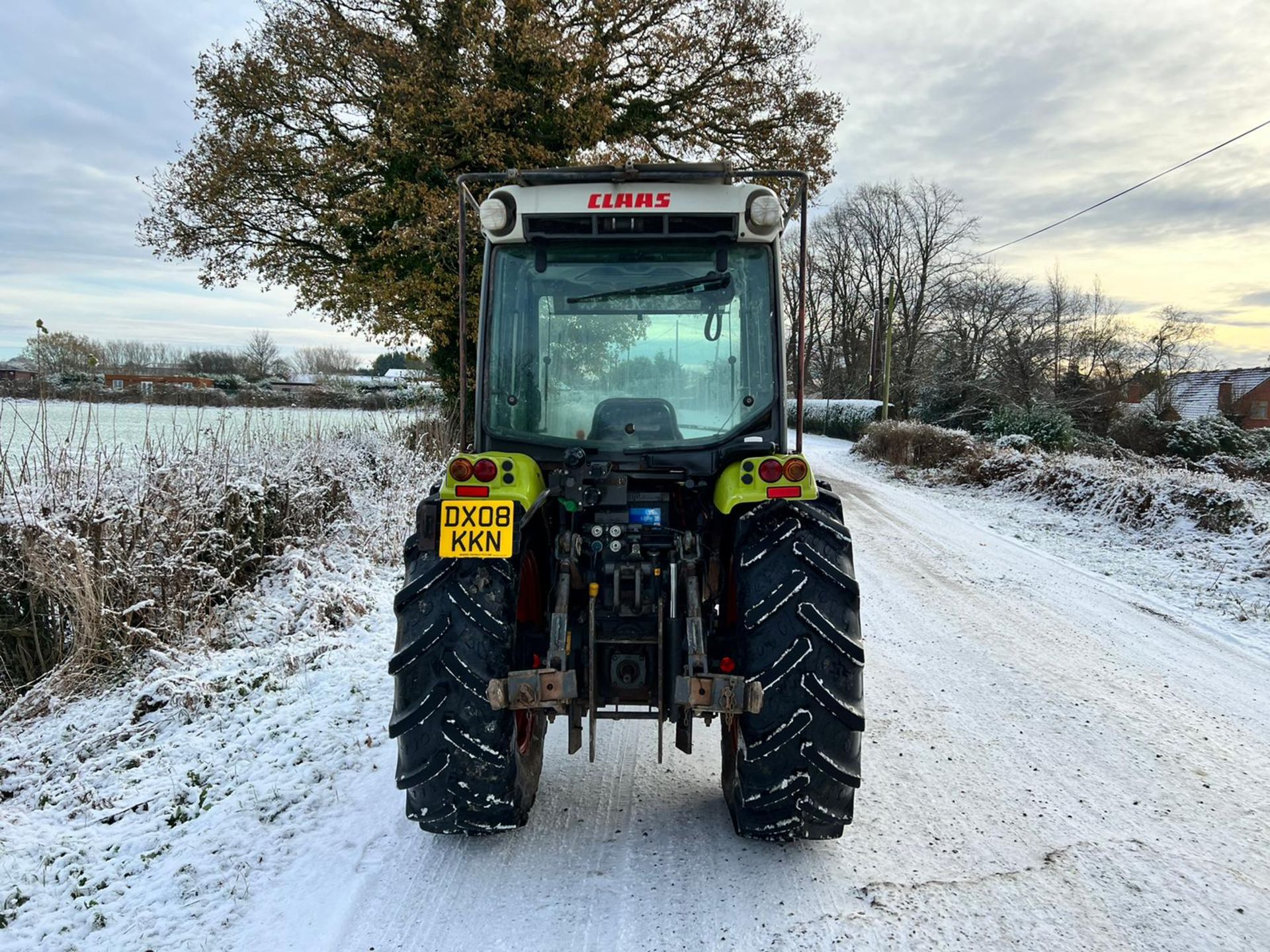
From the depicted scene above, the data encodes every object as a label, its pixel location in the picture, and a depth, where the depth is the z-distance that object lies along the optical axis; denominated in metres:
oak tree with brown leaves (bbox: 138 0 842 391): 12.77
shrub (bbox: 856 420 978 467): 17.36
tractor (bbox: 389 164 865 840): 2.69
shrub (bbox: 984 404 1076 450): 18.52
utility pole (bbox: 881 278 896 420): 31.66
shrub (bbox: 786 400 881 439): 33.94
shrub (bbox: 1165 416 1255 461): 17.02
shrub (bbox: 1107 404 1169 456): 19.16
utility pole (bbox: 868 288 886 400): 46.44
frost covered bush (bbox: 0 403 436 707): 4.75
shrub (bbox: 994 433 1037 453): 15.91
